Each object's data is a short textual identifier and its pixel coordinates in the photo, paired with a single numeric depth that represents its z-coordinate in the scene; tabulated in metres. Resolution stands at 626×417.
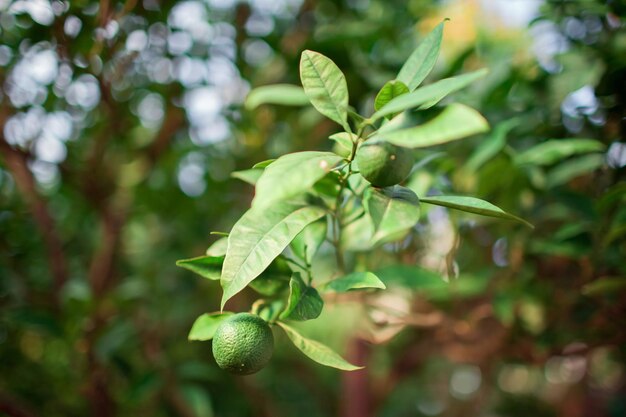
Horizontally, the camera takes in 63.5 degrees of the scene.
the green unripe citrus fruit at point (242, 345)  0.50
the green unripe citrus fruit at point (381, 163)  0.47
